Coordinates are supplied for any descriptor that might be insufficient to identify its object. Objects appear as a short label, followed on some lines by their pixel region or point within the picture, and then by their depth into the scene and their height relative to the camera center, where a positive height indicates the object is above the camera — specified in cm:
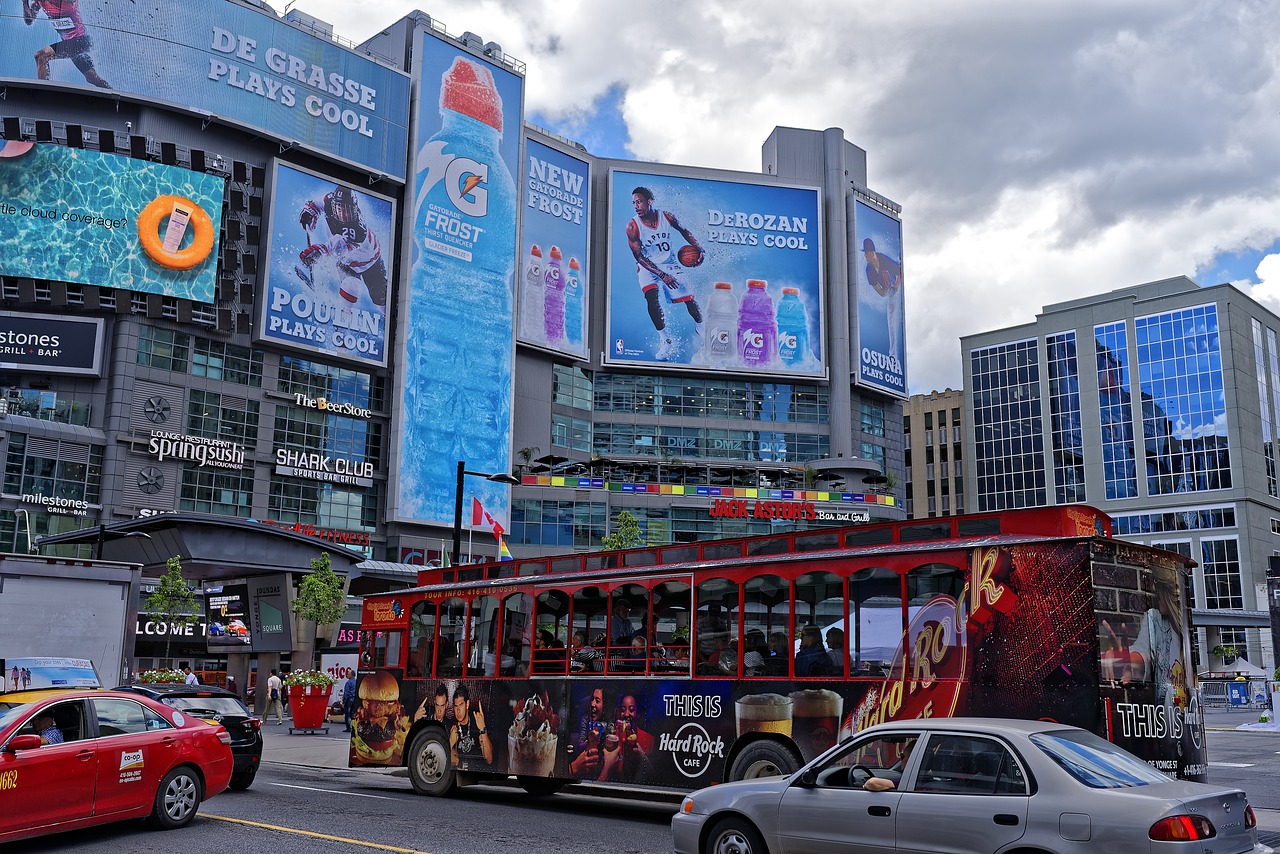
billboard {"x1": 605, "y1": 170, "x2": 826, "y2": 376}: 9375 +2922
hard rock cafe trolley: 1161 -25
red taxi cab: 1113 -148
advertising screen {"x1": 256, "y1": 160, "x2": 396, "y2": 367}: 7100 +2245
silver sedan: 746 -118
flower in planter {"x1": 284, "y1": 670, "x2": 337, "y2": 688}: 3391 -165
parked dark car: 1742 -141
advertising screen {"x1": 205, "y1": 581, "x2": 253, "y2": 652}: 5803 +3
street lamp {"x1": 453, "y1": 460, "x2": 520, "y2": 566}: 2833 +329
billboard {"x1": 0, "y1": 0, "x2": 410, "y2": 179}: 6544 +3344
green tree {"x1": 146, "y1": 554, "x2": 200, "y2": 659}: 4506 +95
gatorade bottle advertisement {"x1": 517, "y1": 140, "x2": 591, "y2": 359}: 8669 +2895
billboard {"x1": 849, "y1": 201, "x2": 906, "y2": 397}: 9944 +2897
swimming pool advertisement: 6347 +2265
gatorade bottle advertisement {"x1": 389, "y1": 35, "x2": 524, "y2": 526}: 7556 +2237
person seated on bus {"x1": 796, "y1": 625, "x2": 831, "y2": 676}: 1337 -29
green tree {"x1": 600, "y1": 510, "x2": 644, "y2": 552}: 6412 +543
